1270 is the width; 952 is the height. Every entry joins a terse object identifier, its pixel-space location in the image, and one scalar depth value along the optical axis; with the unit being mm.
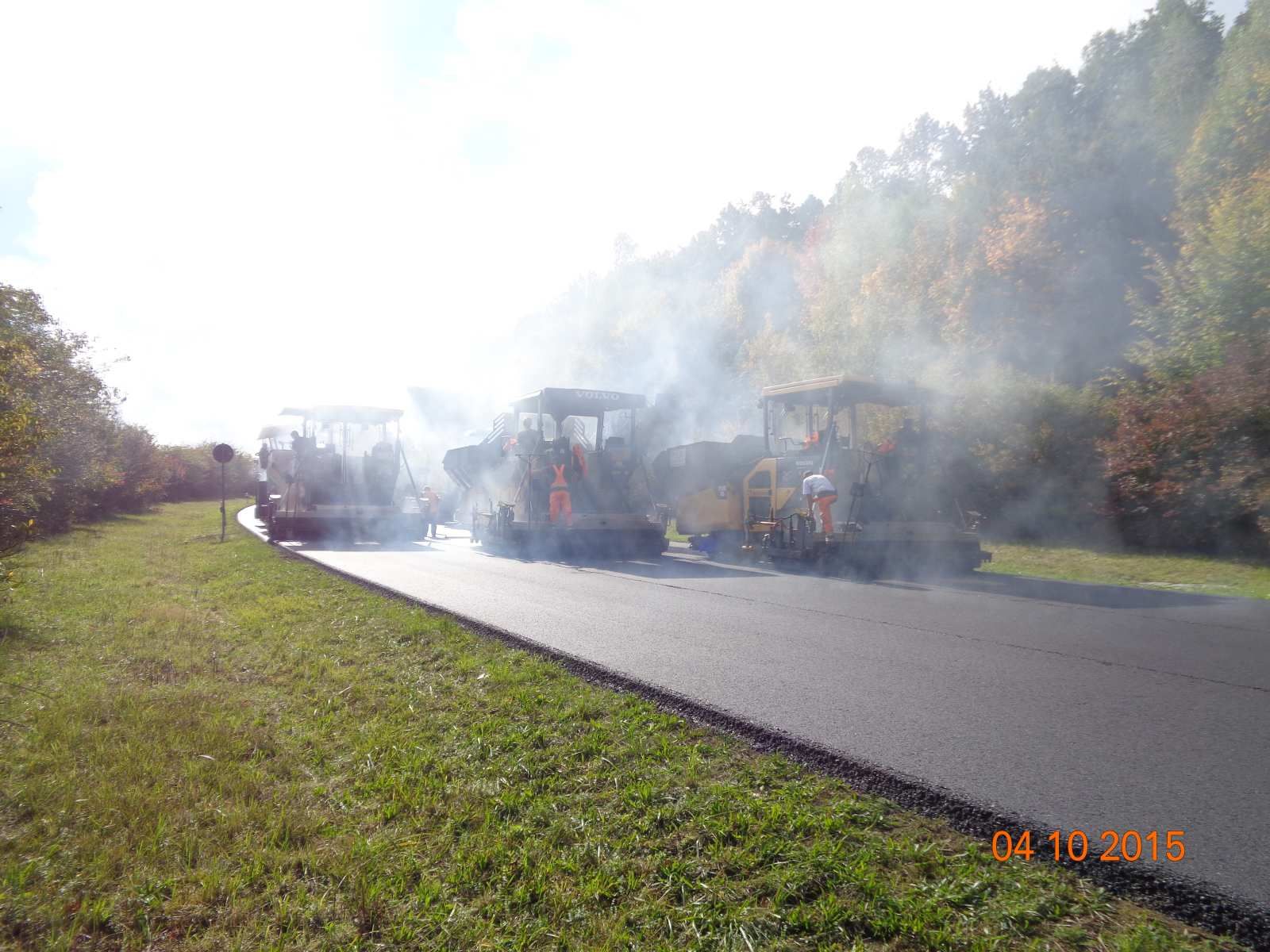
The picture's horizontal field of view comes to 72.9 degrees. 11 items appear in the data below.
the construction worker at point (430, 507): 20344
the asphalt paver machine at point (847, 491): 12516
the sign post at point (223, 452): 20500
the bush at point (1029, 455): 16594
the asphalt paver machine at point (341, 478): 18578
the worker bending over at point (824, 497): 12180
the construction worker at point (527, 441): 16234
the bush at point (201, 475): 50250
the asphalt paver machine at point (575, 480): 15211
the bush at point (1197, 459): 13031
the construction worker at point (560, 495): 15398
